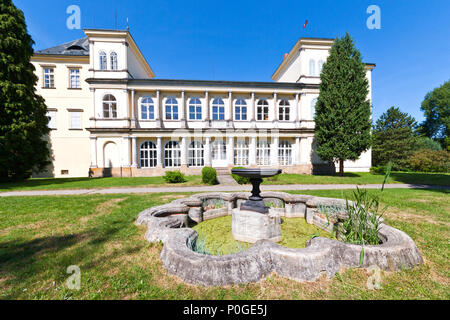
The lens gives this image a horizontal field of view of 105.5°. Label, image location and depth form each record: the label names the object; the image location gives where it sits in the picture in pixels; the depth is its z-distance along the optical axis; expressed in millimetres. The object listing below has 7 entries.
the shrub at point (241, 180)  12506
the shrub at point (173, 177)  13219
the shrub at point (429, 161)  21953
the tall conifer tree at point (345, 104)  16344
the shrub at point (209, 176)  12586
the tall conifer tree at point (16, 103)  13172
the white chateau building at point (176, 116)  18953
